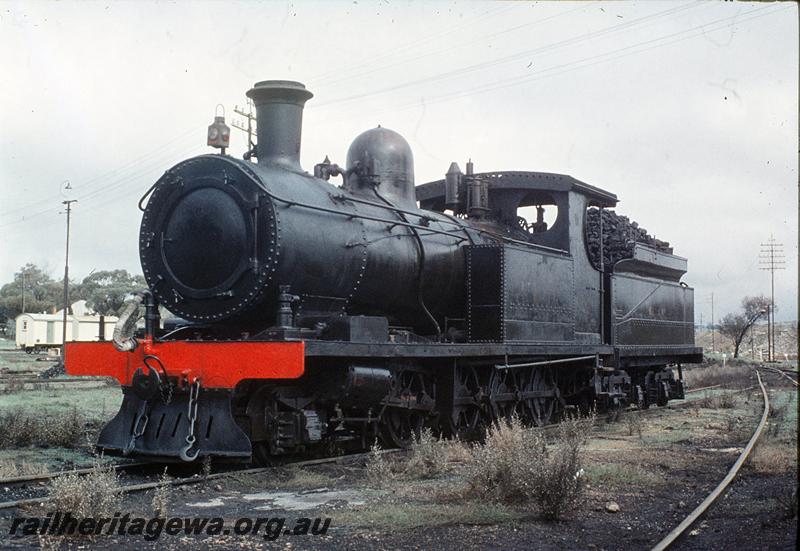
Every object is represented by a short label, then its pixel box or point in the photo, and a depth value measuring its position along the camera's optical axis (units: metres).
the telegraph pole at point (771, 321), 58.29
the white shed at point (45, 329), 43.91
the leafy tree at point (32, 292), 69.49
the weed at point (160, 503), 5.46
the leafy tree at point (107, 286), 64.56
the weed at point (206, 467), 7.12
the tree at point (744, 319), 64.00
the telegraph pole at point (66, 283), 38.03
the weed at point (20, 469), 7.30
